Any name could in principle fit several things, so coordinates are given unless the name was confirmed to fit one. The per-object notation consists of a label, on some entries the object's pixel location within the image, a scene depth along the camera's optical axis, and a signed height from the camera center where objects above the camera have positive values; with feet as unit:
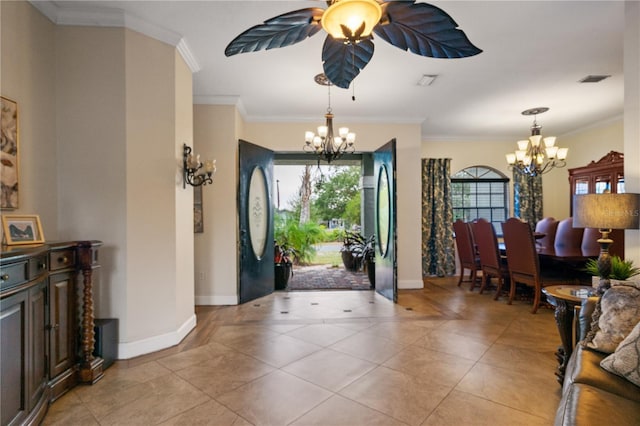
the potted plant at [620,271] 6.86 -1.34
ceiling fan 4.50 +2.95
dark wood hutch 15.26 +1.85
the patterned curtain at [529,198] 21.56 +0.87
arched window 22.22 +1.15
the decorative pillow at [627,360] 4.63 -2.27
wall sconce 10.29 +1.58
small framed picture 6.60 -0.26
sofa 3.90 -2.54
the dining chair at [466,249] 17.08 -2.12
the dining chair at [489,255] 14.74 -2.10
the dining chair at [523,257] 12.72 -1.94
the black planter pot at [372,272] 18.24 -3.45
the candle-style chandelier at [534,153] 15.62 +2.95
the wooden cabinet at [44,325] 5.33 -2.21
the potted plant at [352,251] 22.74 -2.82
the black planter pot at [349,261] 23.24 -3.60
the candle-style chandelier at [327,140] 13.37 +3.22
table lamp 6.59 -0.11
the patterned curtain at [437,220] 20.63 -0.52
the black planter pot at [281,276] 17.72 -3.48
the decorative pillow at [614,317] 5.28 -1.86
